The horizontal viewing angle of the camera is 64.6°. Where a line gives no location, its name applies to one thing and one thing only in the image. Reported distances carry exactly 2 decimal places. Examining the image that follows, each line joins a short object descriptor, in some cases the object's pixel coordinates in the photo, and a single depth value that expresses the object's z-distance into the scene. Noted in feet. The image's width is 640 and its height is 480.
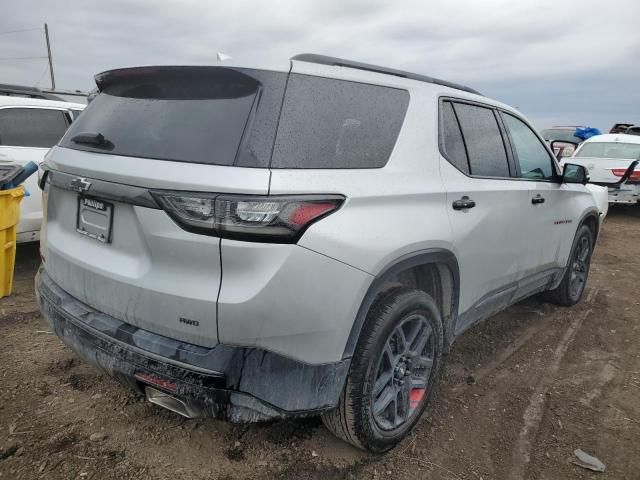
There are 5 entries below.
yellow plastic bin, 13.26
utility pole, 98.37
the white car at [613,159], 32.27
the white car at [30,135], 16.06
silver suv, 5.99
